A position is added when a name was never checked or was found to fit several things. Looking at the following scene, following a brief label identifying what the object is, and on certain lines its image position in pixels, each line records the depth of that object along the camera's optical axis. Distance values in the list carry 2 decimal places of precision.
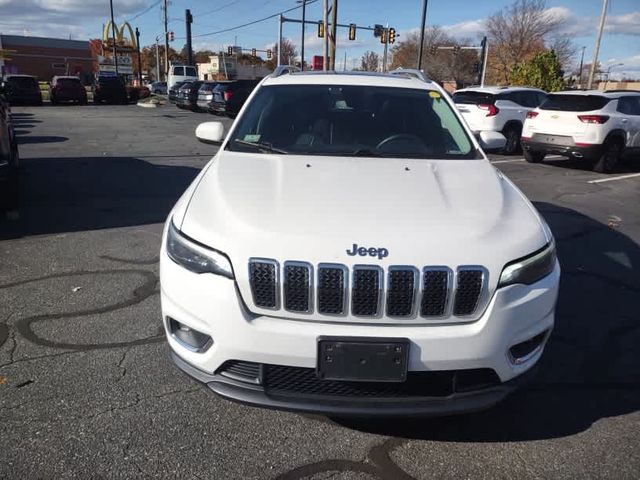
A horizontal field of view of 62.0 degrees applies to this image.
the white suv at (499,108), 13.75
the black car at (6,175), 5.84
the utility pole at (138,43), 60.94
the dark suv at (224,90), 23.92
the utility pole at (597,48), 27.42
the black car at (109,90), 33.94
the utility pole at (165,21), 65.00
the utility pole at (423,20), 27.02
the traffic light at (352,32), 38.25
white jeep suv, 2.27
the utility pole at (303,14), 42.19
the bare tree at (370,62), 86.81
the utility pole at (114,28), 51.81
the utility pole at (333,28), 30.42
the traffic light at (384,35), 38.05
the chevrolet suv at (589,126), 11.15
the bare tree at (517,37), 43.81
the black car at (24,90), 28.84
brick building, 76.38
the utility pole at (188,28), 45.03
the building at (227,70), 77.69
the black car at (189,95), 28.14
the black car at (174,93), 31.87
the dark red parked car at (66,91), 31.23
